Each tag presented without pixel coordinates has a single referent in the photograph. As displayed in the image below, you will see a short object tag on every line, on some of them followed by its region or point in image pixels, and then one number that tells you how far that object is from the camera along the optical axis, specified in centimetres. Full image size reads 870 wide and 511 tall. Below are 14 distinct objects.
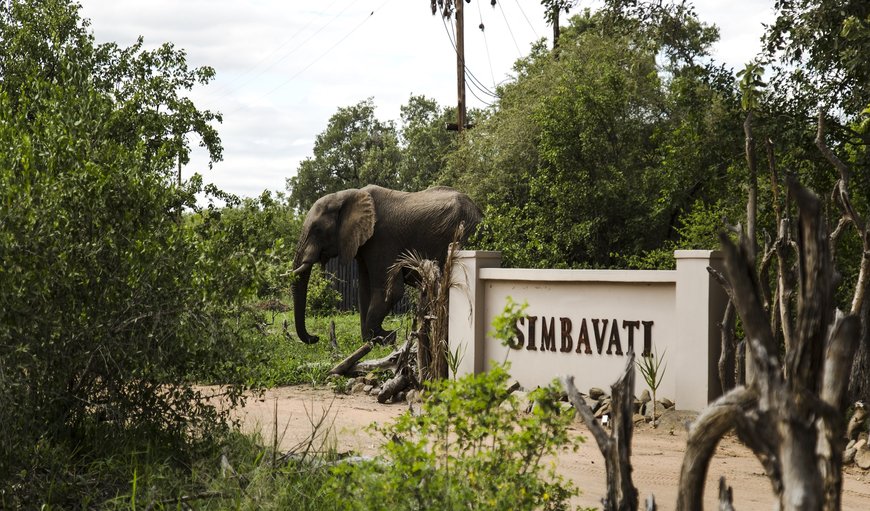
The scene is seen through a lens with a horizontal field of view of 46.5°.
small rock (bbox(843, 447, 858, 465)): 802
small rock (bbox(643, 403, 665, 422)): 979
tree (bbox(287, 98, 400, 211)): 4019
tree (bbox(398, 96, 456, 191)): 3544
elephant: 1673
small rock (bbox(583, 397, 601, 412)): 1003
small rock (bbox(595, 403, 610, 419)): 985
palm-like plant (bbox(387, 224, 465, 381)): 1170
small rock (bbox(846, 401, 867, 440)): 829
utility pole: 2495
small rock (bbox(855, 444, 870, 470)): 785
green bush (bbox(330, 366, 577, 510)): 482
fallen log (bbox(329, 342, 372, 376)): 1246
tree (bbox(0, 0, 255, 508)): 599
